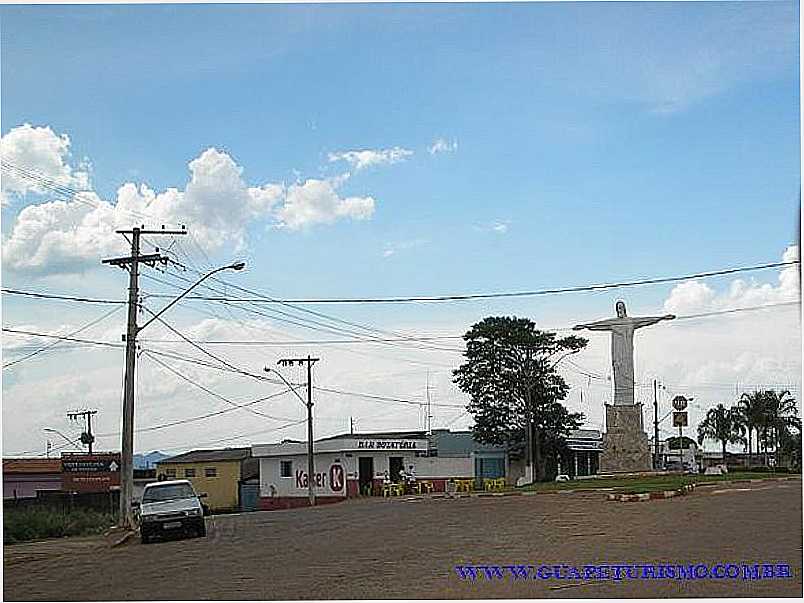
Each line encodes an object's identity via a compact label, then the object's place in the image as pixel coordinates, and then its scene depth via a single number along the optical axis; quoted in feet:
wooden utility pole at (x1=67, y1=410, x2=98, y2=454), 169.27
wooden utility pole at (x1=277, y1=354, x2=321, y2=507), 150.82
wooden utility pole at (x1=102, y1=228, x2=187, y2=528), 90.63
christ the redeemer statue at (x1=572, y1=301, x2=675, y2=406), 136.15
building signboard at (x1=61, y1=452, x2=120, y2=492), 128.57
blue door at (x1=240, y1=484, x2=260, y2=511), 162.20
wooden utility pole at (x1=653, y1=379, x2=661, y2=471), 191.80
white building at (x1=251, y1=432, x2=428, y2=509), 162.81
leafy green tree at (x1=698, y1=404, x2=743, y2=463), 201.05
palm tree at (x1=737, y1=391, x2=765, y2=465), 196.95
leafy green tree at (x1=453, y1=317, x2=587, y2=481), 157.79
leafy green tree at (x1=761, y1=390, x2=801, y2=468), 195.52
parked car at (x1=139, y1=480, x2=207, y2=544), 76.54
